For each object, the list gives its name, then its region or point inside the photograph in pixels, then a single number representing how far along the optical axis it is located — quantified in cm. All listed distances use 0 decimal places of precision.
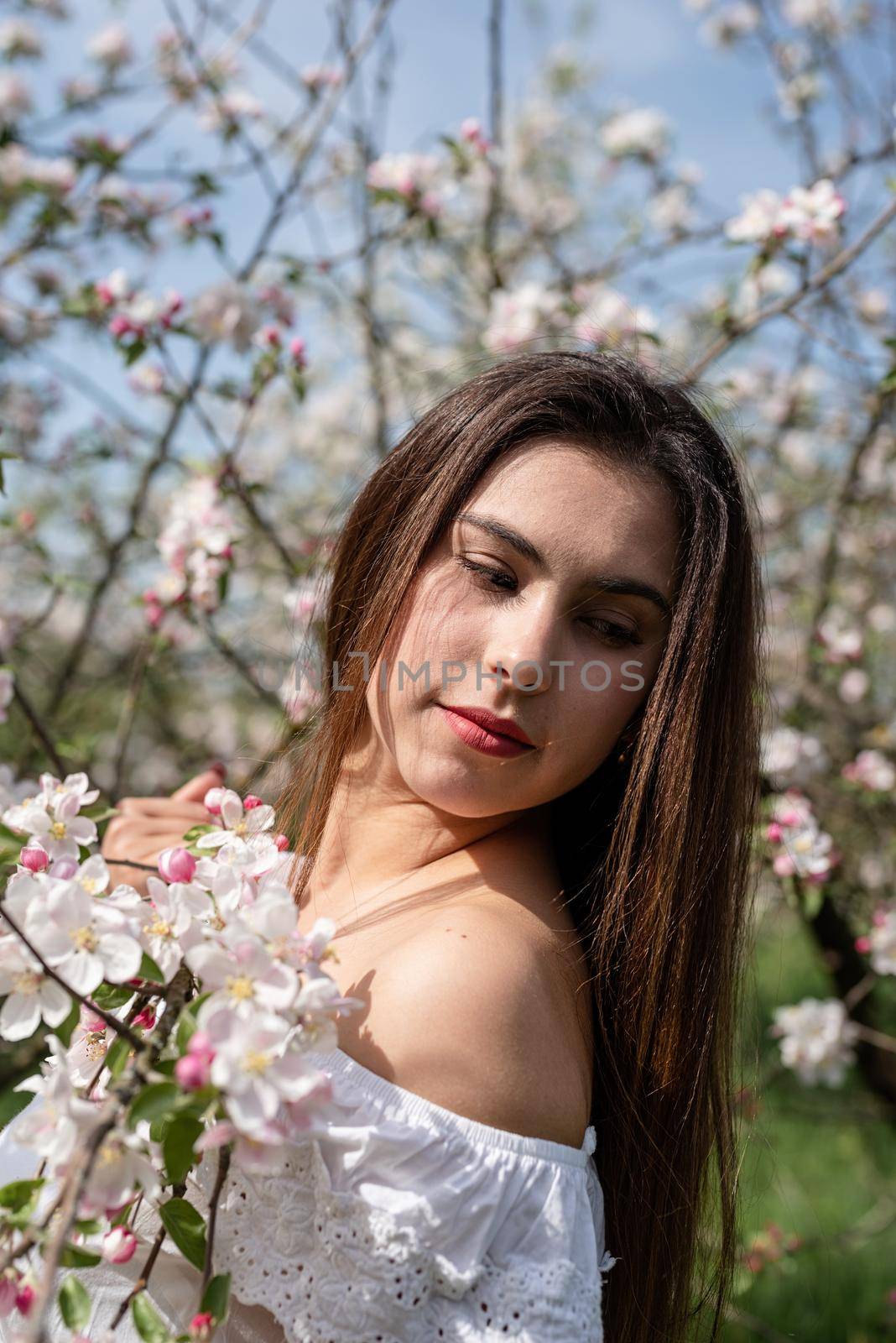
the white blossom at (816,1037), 292
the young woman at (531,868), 101
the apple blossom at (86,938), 86
